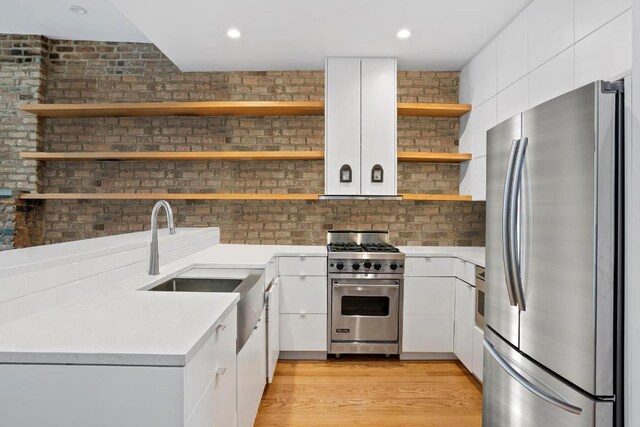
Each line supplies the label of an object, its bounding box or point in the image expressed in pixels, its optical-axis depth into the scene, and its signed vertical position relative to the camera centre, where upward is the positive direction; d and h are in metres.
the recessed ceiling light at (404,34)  2.88 +1.45
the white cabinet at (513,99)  2.44 +0.83
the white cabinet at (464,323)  2.79 -0.87
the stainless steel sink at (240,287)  1.64 -0.41
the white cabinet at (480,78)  2.98 +1.23
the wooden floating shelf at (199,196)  3.40 +0.14
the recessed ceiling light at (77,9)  3.08 +1.73
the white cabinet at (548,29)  2.00 +1.11
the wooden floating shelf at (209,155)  3.39 +0.53
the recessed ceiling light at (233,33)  2.88 +1.44
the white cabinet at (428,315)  3.15 -0.88
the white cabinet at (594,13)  1.66 +0.98
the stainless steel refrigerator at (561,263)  1.16 -0.17
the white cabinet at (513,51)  2.46 +1.18
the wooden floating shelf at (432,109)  3.40 +1.00
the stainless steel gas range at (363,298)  3.11 -0.73
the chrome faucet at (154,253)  1.76 -0.21
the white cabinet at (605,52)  1.62 +0.79
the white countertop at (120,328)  0.87 -0.34
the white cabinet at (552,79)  1.98 +0.81
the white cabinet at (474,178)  3.18 +0.34
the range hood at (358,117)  3.35 +0.89
